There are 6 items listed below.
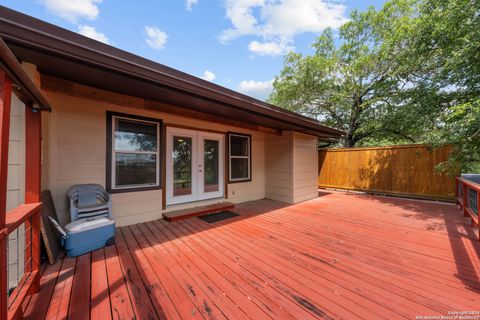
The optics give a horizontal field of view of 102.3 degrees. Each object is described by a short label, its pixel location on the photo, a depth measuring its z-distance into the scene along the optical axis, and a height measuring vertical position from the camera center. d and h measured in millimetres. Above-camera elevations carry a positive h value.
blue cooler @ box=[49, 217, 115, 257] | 2301 -898
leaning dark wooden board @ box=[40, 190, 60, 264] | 2127 -770
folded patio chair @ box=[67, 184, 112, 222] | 2638 -569
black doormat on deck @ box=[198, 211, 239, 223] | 3822 -1117
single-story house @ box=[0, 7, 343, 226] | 1876 +553
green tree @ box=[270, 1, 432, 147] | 7309 +3873
